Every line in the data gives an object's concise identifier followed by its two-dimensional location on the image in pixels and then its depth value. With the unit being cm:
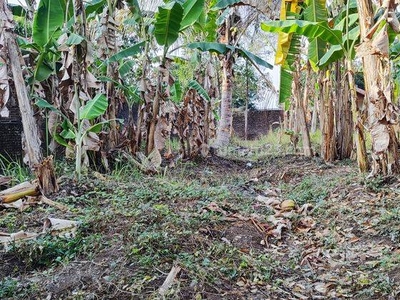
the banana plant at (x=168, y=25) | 513
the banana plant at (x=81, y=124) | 447
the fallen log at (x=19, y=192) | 363
